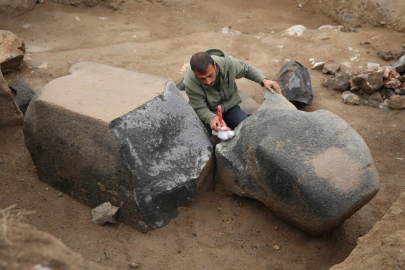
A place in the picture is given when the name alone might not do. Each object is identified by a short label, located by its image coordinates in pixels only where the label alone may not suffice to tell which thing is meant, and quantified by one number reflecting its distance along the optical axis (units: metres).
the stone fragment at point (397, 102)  4.19
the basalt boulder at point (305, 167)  2.51
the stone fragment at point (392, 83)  4.38
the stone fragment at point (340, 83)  4.59
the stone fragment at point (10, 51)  4.56
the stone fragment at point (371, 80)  4.35
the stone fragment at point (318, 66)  4.97
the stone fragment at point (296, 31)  5.75
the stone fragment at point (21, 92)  3.98
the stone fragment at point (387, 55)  4.94
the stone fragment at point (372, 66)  4.74
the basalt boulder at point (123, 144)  2.72
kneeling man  3.13
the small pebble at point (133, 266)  2.61
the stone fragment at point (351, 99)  4.40
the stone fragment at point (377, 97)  4.38
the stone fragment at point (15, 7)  5.70
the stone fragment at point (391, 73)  4.41
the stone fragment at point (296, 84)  4.30
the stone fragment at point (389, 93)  4.38
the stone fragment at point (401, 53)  4.88
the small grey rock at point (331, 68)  4.87
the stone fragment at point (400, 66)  4.47
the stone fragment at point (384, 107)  4.28
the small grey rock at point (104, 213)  2.81
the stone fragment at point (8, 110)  3.65
